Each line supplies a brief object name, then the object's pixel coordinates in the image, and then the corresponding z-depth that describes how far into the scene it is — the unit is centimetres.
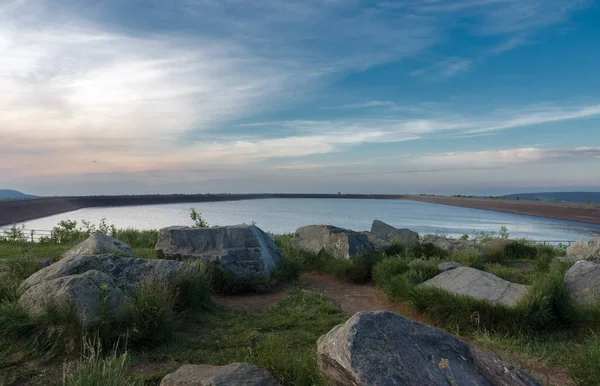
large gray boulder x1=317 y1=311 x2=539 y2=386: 384
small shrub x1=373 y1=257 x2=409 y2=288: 1094
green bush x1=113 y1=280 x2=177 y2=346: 672
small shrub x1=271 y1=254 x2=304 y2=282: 1155
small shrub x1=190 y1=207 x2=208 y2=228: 2075
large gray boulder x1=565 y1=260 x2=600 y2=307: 820
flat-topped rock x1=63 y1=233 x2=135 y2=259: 1077
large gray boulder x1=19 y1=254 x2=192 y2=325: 674
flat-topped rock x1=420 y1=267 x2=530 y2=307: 845
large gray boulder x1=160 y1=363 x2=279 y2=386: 445
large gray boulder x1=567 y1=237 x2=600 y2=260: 1319
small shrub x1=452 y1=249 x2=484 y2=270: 1162
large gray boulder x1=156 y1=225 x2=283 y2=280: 1087
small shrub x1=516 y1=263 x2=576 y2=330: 767
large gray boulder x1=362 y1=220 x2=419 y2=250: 1441
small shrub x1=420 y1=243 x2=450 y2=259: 1438
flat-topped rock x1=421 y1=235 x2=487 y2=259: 1432
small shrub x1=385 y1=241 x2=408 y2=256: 1424
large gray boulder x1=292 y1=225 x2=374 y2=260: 1298
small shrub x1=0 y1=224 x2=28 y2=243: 1814
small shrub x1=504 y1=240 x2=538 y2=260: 1529
